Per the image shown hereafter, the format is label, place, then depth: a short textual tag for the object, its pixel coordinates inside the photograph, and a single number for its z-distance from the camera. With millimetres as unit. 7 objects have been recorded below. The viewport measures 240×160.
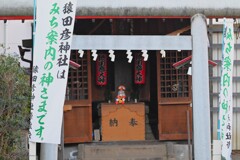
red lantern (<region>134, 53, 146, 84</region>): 12688
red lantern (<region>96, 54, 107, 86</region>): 12703
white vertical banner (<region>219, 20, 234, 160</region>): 8766
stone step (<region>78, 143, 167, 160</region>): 11422
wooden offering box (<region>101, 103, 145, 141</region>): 12484
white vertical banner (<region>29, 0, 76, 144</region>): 7082
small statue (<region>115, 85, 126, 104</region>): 12531
